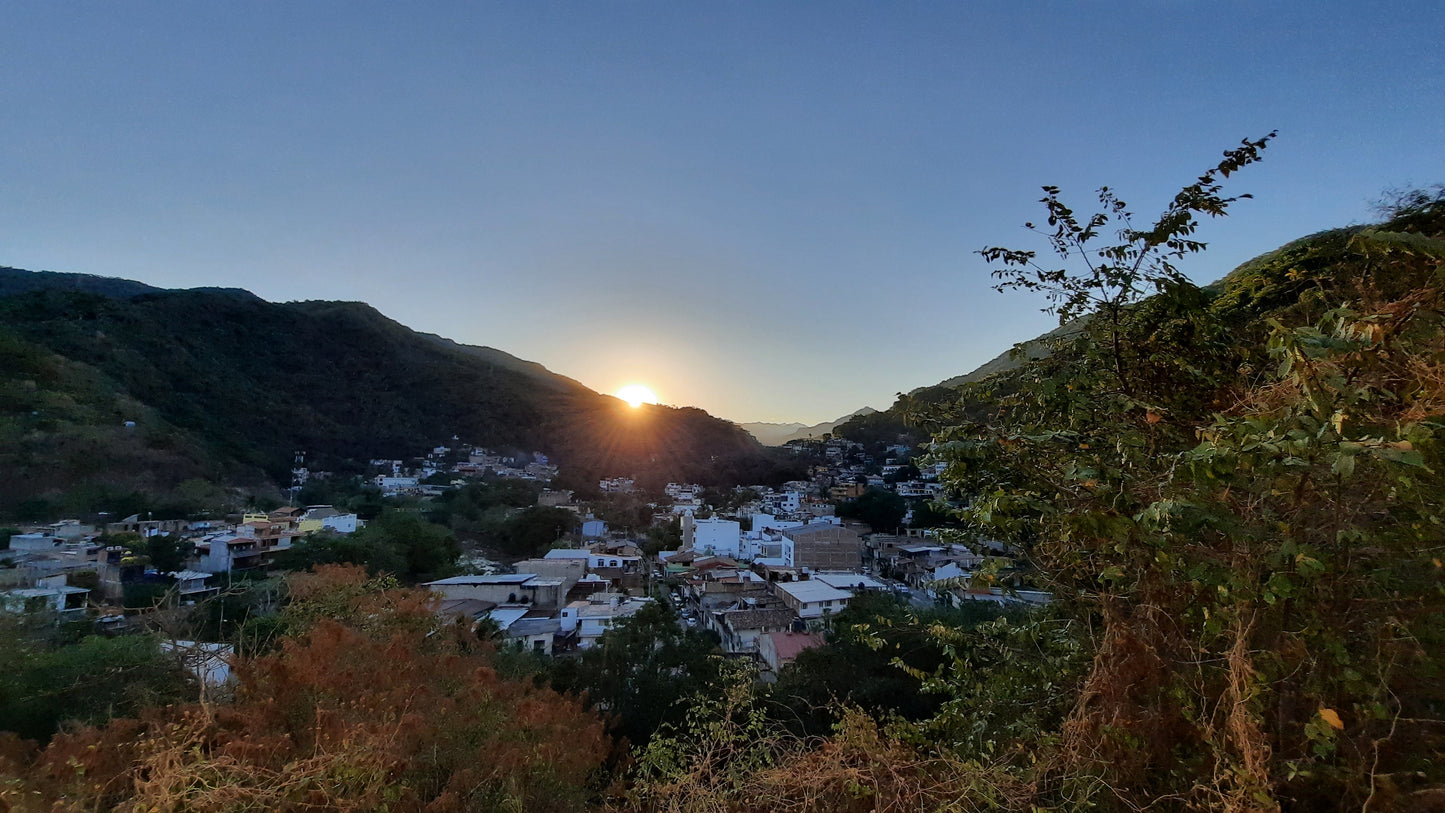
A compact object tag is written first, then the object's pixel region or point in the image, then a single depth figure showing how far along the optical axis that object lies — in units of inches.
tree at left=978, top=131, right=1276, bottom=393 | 87.0
